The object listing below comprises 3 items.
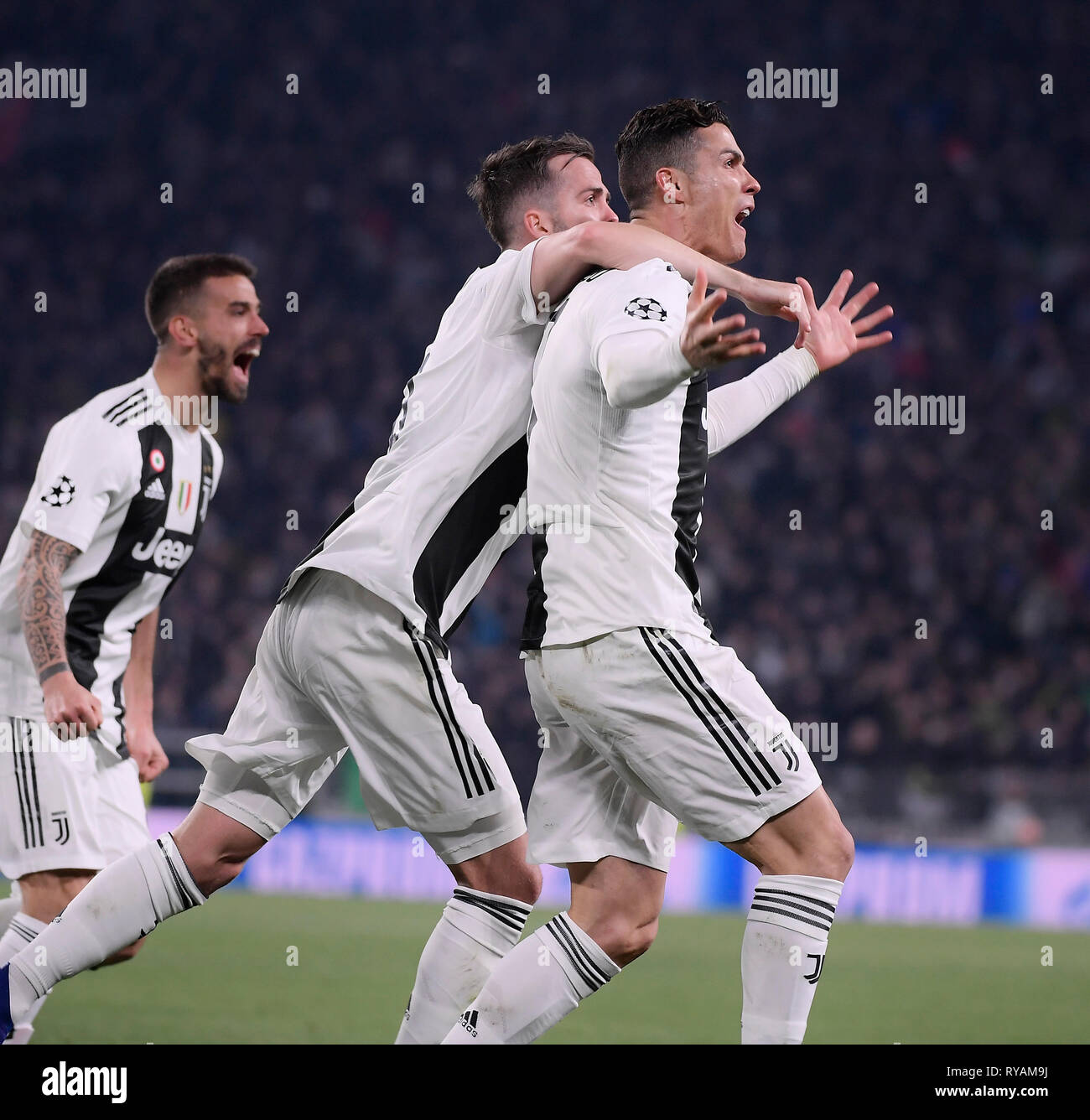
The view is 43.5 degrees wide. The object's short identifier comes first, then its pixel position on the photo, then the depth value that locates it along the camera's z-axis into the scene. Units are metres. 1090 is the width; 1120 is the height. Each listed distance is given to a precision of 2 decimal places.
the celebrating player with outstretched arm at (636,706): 2.79
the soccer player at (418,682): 3.16
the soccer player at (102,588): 3.96
